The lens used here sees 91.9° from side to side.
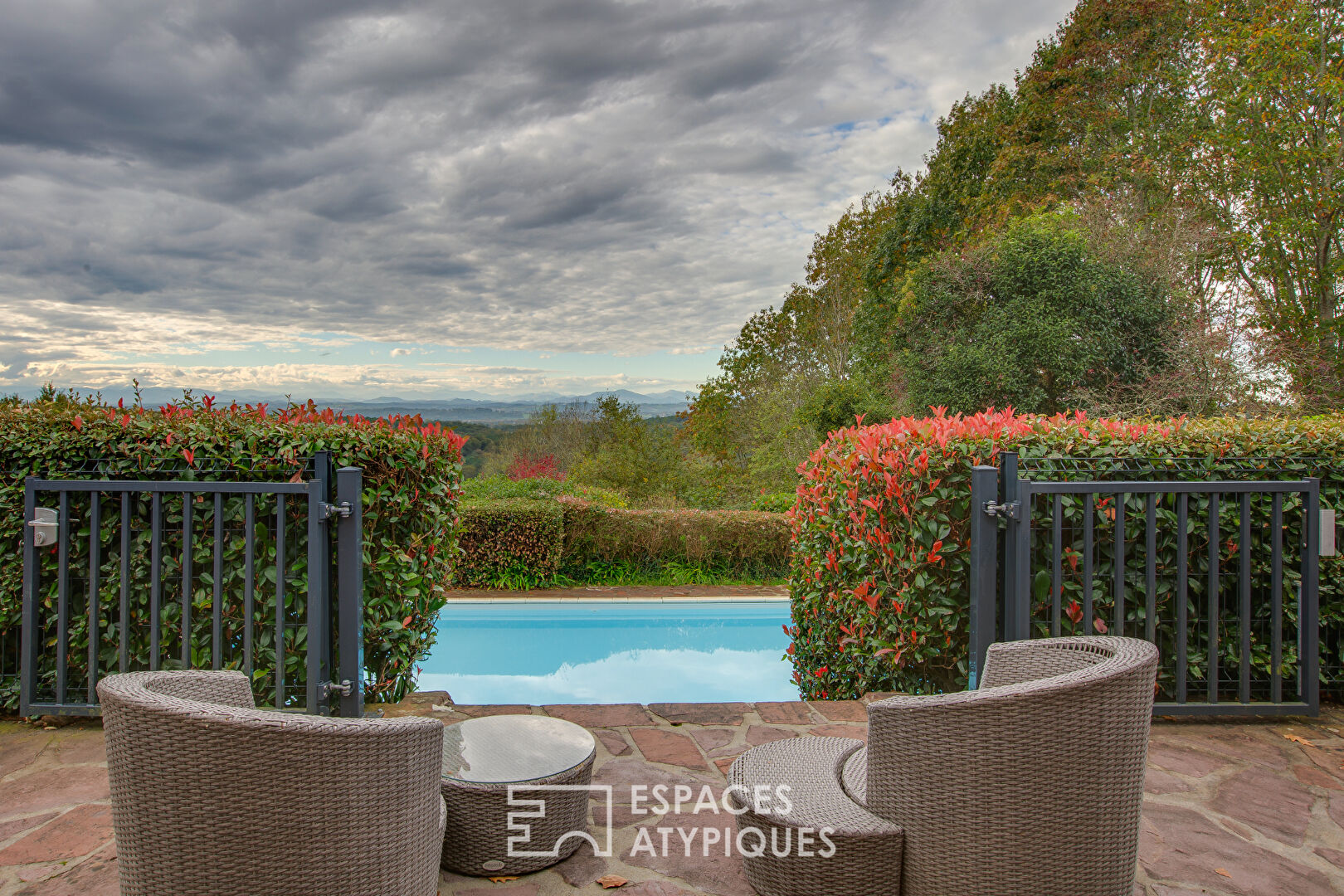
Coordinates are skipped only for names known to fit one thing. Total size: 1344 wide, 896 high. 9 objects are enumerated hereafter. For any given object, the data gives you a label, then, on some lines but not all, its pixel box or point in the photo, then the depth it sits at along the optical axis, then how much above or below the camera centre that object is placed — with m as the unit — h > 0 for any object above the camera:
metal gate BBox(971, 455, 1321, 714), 2.82 -0.53
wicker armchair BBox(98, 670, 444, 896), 1.16 -0.63
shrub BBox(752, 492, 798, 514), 10.45 -0.73
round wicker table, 1.86 -1.02
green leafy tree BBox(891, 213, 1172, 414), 13.90 +3.05
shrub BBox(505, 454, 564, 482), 14.98 -0.33
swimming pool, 5.51 -1.94
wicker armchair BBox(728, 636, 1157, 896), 1.38 -0.73
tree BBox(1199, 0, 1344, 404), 13.10 +6.35
